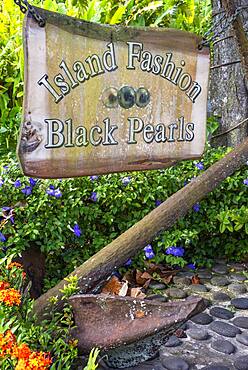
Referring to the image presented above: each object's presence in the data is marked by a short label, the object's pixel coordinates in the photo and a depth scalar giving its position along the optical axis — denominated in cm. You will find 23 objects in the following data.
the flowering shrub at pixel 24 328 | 150
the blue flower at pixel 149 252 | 321
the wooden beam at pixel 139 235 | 203
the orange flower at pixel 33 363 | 138
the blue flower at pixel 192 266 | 355
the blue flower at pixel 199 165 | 348
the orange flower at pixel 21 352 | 144
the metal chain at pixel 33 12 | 161
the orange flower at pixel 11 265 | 199
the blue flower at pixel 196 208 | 344
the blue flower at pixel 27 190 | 286
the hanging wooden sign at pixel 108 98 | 169
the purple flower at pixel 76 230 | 292
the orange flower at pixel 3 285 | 177
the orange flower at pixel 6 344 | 148
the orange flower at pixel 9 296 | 170
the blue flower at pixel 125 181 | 321
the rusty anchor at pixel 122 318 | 192
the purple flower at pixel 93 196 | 308
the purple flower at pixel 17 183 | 285
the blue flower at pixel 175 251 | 327
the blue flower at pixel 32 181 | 290
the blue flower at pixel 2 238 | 264
